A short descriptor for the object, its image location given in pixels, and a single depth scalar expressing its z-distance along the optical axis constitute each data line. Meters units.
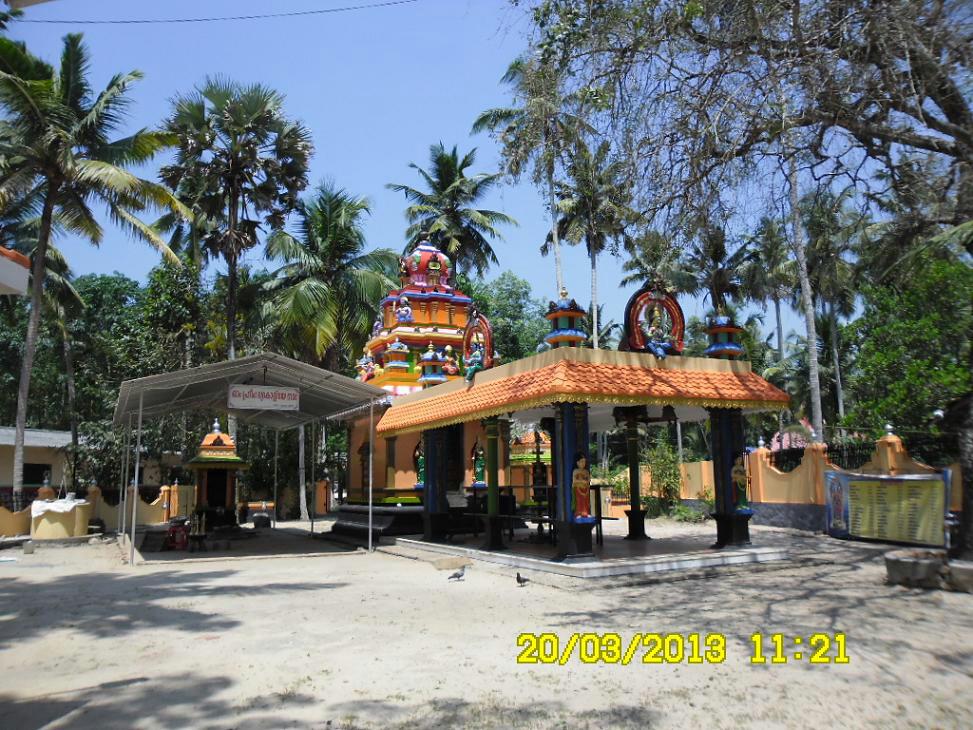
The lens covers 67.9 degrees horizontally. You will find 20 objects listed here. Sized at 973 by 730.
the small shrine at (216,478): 19.28
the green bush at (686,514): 22.69
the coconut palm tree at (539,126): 9.19
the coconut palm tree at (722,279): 31.97
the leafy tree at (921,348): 17.02
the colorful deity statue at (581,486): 10.91
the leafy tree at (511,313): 43.47
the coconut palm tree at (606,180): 9.72
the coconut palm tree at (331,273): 27.08
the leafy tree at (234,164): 22.58
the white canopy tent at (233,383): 13.64
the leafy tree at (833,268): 11.65
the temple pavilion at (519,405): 11.06
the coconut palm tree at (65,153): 18.30
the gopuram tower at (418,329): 19.89
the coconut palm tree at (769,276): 34.44
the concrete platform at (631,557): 10.76
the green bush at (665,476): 24.94
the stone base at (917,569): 9.05
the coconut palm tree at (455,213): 33.25
